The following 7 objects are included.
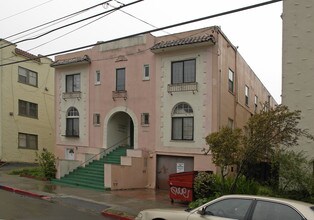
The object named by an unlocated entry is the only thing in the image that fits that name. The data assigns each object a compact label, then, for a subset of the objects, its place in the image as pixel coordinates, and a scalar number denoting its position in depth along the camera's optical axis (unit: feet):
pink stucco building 47.04
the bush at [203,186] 35.09
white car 14.88
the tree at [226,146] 29.29
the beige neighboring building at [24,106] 72.18
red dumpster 35.67
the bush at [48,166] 53.30
